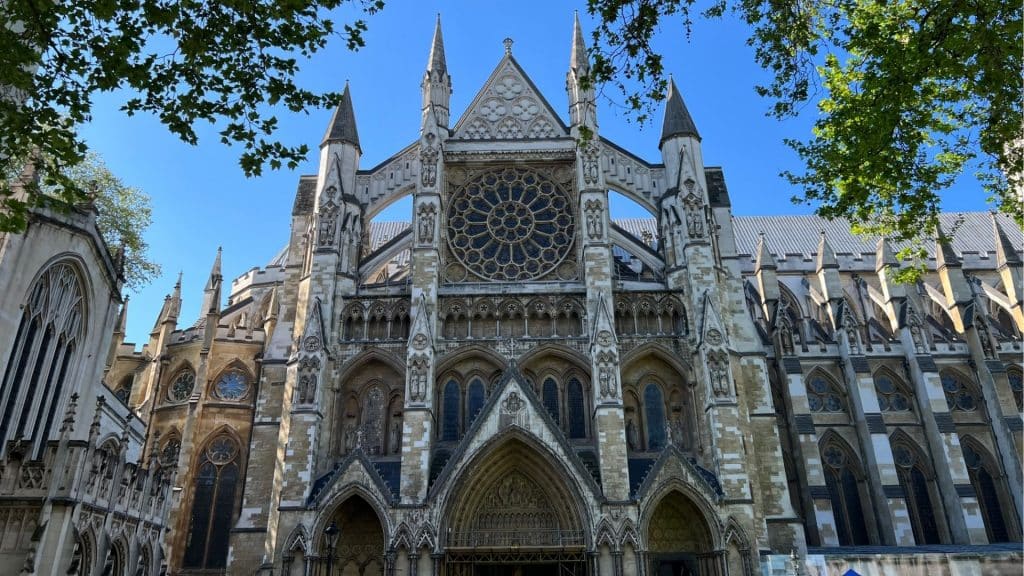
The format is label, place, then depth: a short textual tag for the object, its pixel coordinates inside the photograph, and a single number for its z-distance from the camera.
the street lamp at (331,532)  15.54
